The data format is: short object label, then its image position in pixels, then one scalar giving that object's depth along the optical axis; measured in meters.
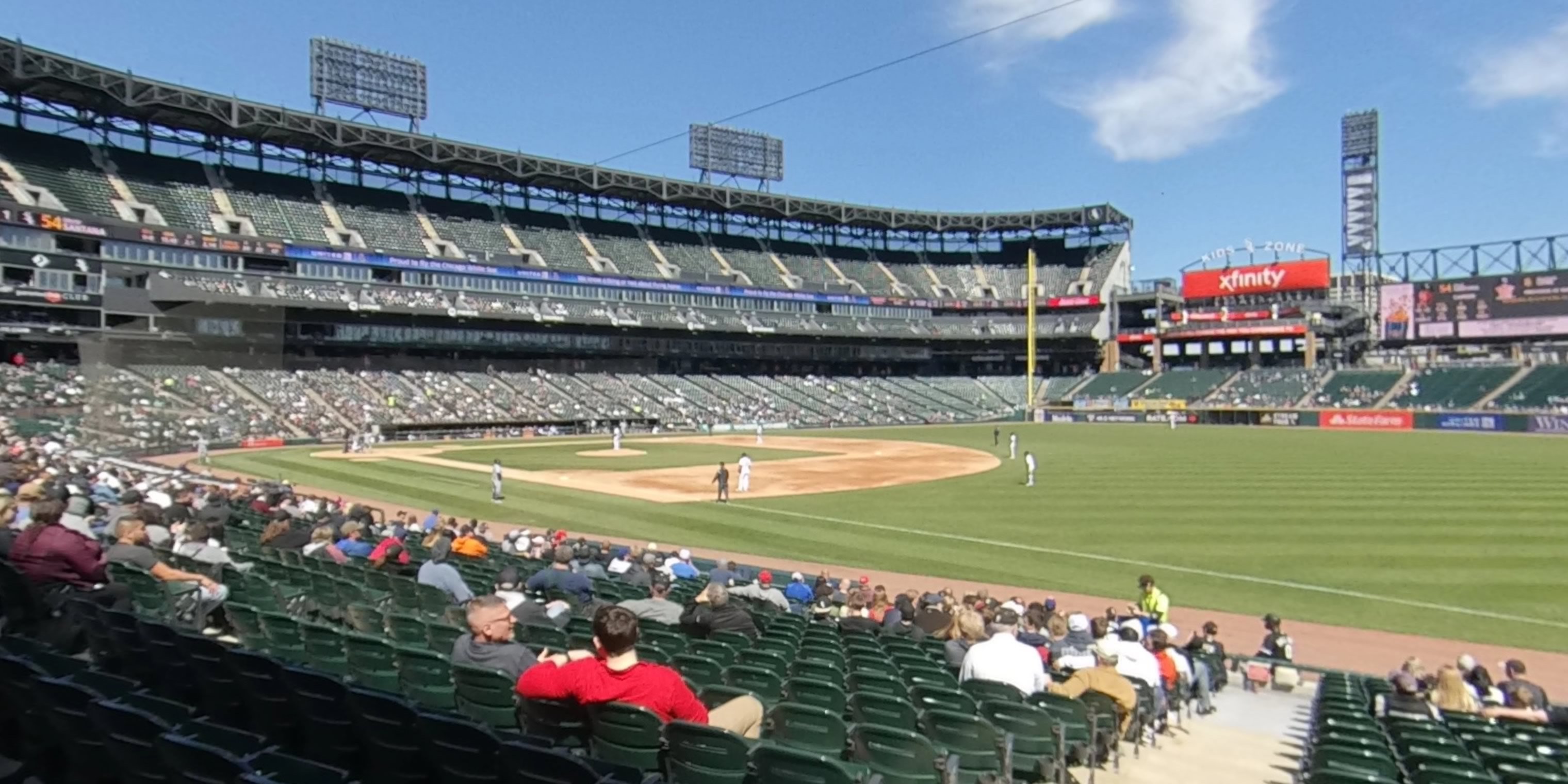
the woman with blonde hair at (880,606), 11.59
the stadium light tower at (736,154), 94.50
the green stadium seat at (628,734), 4.75
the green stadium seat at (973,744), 5.71
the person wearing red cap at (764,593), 12.06
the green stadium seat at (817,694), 6.32
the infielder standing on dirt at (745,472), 32.34
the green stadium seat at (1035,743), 6.12
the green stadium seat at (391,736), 4.59
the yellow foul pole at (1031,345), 79.97
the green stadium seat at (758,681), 6.64
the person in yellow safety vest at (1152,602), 12.52
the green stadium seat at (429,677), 6.03
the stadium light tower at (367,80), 71.25
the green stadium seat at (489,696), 5.59
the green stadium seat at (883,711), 5.96
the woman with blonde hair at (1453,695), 8.59
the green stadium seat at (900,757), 5.18
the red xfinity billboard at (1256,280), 86.31
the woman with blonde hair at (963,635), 8.55
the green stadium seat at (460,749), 4.26
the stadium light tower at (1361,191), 89.81
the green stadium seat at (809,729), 5.50
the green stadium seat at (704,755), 4.43
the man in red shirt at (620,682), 4.89
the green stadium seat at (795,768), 4.17
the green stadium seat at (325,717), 5.00
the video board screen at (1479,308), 71.38
